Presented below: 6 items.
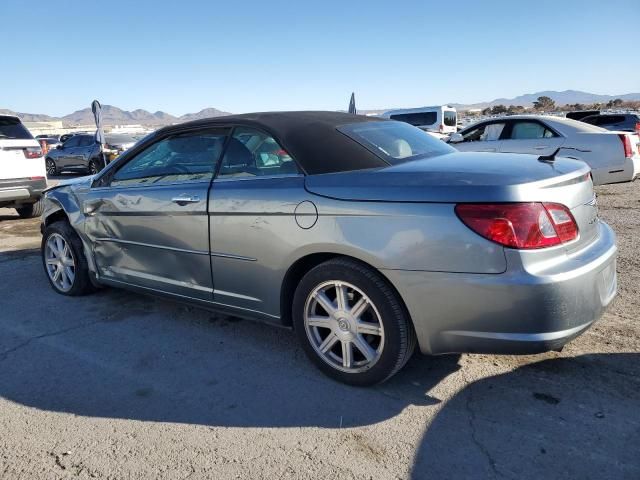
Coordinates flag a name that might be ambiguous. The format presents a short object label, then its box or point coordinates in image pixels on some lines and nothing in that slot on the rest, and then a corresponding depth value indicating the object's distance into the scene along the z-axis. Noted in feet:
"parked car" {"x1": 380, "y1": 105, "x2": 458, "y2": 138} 63.57
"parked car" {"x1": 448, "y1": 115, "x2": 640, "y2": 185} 29.66
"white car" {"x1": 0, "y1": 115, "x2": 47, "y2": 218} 27.04
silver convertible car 8.15
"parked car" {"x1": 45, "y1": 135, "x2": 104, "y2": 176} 62.75
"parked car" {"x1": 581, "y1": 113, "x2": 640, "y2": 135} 53.01
